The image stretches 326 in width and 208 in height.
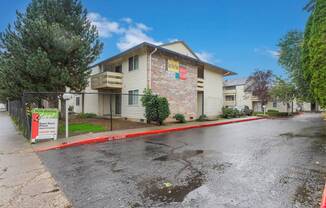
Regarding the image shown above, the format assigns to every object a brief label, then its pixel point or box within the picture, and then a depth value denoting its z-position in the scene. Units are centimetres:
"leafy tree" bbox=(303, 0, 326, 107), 679
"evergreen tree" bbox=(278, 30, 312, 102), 1652
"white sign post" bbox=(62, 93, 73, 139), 953
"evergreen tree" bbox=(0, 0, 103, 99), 1262
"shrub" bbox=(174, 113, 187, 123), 1652
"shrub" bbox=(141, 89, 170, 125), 1419
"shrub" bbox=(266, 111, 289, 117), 2894
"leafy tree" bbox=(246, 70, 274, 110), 3447
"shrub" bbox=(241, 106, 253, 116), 2819
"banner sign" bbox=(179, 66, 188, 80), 1808
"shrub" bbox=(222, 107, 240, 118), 2273
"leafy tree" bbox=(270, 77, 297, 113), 2845
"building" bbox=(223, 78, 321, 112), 4419
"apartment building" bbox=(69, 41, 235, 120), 1580
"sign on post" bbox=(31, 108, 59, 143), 876
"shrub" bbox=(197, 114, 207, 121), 1891
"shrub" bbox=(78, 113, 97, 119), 2016
